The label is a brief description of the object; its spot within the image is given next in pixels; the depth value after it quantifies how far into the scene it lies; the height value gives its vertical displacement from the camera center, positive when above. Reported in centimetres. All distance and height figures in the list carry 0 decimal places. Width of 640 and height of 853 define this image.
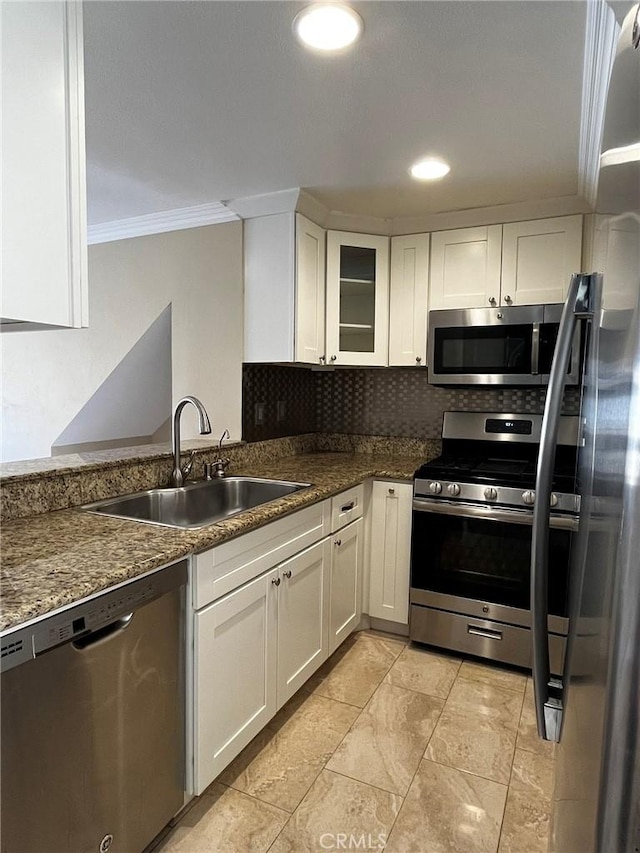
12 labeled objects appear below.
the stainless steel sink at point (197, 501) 200 -48
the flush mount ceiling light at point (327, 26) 127 +96
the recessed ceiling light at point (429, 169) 210 +97
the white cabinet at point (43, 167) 91 +42
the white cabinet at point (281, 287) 261 +56
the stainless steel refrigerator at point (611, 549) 34 -13
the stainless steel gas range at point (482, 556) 229 -77
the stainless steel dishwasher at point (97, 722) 101 -77
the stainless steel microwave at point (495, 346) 247 +26
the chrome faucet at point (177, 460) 219 -30
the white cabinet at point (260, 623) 153 -85
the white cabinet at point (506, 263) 251 +70
